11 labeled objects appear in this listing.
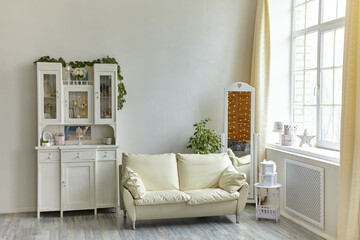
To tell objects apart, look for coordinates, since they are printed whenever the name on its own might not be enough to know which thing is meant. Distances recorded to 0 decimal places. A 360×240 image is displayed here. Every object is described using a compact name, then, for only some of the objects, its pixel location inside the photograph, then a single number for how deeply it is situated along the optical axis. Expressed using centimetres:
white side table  565
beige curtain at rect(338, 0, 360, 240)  438
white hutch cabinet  591
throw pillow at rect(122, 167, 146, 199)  527
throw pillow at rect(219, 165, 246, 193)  554
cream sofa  531
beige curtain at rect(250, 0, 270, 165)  648
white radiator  511
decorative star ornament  577
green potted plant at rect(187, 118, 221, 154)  638
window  544
